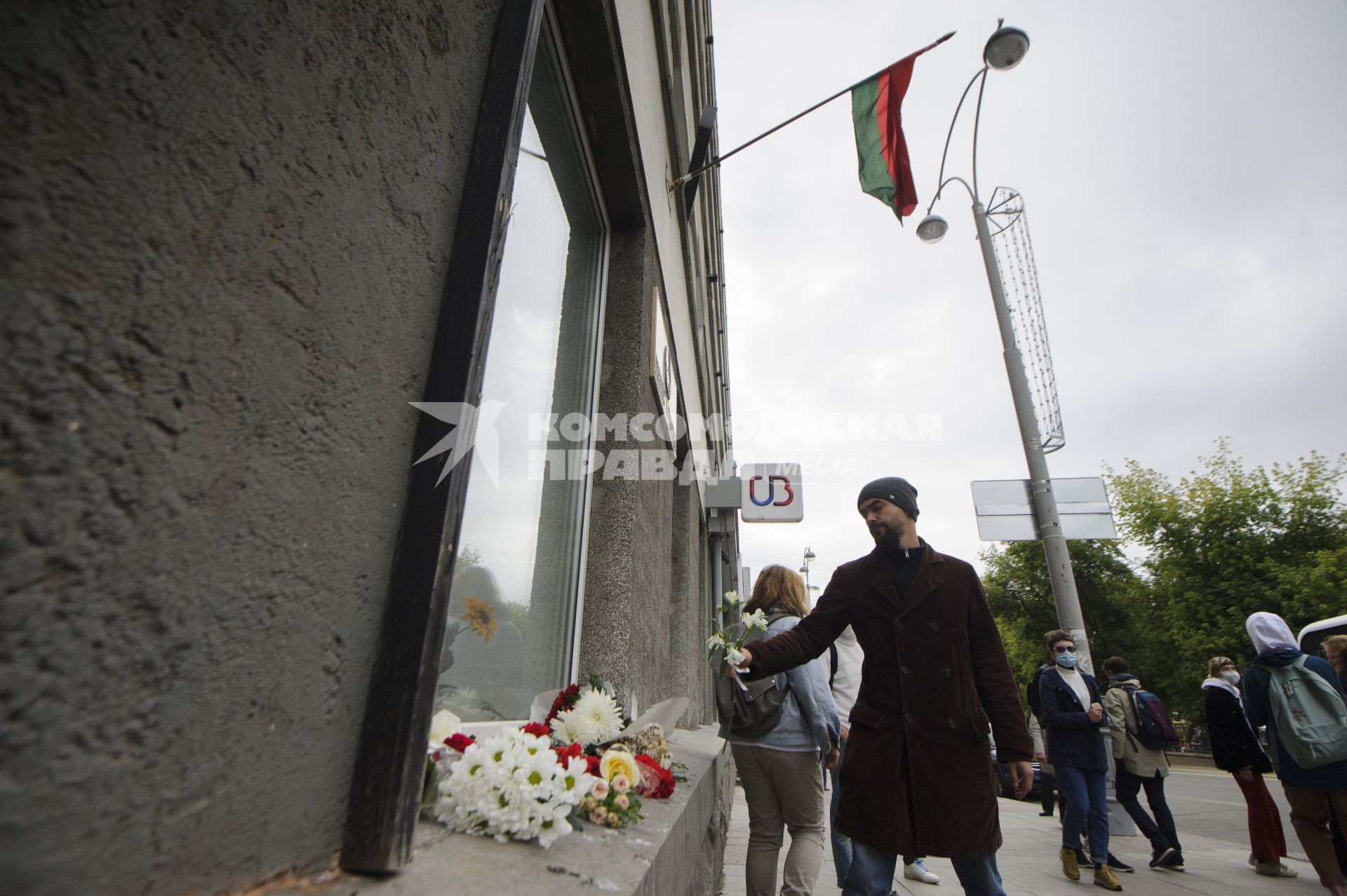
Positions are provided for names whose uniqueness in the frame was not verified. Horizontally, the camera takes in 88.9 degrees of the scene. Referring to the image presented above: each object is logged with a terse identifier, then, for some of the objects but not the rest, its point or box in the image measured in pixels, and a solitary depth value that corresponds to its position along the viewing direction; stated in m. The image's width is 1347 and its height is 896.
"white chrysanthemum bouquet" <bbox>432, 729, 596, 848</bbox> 1.28
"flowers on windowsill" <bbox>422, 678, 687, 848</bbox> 1.28
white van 7.02
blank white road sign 6.92
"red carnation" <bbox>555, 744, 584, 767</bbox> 1.63
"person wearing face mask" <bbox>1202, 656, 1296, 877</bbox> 5.52
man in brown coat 2.49
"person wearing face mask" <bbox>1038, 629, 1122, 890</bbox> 5.18
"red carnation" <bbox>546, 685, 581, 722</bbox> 2.01
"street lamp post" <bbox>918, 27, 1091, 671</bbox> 6.34
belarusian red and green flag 5.79
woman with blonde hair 3.48
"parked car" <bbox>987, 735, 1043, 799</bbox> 10.80
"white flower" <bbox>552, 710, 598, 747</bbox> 1.89
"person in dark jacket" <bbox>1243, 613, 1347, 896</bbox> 4.59
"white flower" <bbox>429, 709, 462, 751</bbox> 1.43
